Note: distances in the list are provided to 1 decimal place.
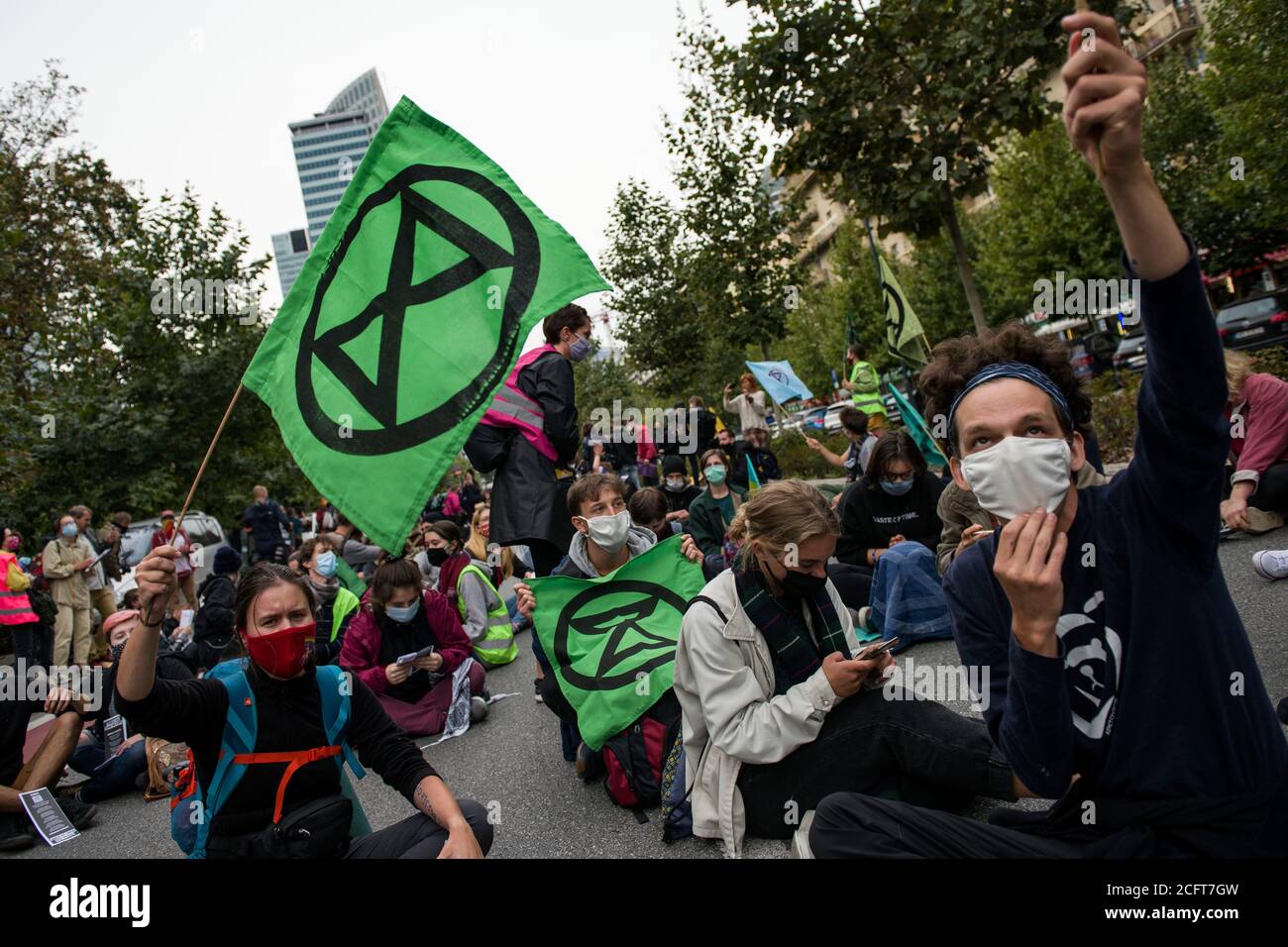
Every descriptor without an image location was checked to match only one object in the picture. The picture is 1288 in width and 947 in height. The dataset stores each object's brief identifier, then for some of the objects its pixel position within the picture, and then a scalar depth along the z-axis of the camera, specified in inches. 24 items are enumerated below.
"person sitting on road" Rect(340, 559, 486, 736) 228.2
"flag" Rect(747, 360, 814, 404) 519.5
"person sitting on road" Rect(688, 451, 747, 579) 282.0
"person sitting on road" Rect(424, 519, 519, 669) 306.2
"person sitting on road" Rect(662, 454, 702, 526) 340.2
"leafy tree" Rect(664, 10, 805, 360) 655.1
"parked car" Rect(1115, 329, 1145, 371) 952.3
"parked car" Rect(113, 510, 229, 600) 578.2
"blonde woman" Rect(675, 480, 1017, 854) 116.1
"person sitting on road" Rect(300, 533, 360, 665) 247.0
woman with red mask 98.3
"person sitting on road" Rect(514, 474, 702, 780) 175.8
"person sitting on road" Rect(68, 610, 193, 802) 248.4
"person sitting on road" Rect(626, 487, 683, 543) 258.1
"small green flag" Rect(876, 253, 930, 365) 342.0
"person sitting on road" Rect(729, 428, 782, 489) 398.0
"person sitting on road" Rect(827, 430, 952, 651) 223.6
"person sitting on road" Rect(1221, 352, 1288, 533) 216.2
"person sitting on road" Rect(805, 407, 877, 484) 323.3
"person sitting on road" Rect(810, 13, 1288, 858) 57.2
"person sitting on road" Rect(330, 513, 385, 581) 426.6
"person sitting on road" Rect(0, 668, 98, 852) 210.2
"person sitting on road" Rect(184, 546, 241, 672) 254.8
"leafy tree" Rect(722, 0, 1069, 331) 351.3
